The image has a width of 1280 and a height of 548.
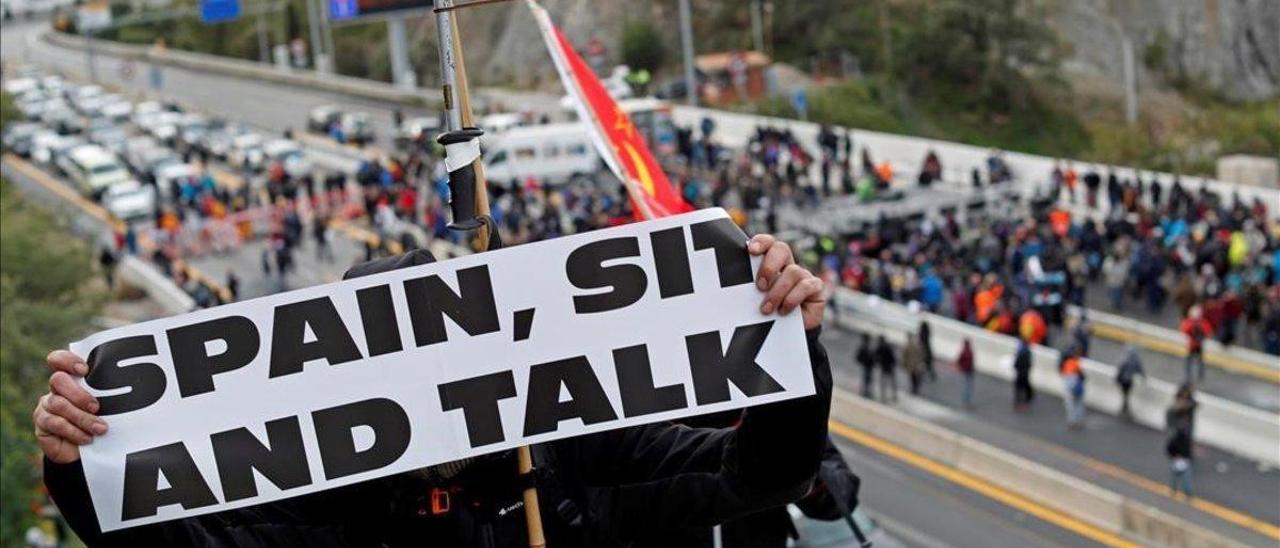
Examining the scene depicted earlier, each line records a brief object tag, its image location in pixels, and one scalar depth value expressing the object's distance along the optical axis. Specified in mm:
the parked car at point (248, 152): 53062
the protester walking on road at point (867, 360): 25500
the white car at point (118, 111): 64938
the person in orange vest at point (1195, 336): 24688
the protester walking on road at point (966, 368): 25031
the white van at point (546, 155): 44750
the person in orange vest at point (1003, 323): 27188
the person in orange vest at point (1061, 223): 30722
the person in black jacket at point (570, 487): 4582
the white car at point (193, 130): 57156
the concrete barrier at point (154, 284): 36469
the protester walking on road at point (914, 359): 25656
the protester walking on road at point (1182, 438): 20281
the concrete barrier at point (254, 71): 69000
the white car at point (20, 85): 71188
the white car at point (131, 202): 46281
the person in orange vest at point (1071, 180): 35881
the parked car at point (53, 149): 54656
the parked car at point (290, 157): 51344
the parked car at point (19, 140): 57188
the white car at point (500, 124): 50594
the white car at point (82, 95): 69350
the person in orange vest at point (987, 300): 27797
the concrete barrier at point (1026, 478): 19203
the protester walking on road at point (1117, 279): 28938
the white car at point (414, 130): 49625
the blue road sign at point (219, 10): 50781
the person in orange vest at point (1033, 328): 25406
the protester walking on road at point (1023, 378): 24234
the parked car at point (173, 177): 46062
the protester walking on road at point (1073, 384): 23406
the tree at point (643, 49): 72938
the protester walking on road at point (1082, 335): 24766
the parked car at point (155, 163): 48462
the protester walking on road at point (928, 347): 25627
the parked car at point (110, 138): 56719
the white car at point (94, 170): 49719
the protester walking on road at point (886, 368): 25234
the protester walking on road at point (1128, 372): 23641
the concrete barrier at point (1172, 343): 25375
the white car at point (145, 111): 63750
